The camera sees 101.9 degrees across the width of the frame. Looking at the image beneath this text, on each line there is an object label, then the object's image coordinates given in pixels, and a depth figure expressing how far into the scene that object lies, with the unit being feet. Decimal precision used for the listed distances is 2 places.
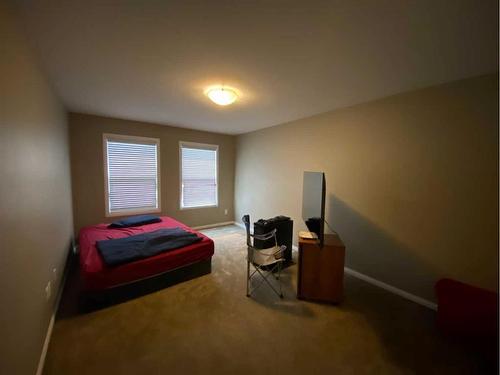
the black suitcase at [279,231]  10.14
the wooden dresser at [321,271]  7.33
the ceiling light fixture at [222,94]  7.66
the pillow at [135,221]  11.60
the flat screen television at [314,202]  7.12
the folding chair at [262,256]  7.82
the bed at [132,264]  6.84
